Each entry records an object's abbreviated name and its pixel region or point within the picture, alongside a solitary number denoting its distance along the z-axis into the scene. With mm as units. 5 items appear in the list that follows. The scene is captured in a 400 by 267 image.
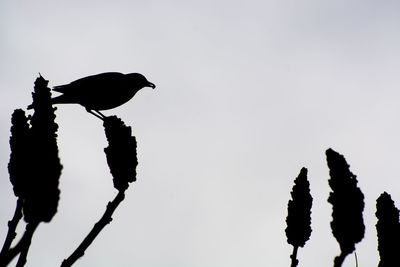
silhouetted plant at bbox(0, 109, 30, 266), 7694
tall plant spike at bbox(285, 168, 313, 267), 9219
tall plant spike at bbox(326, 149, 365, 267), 6293
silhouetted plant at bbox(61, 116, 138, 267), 8047
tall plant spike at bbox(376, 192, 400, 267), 9789
